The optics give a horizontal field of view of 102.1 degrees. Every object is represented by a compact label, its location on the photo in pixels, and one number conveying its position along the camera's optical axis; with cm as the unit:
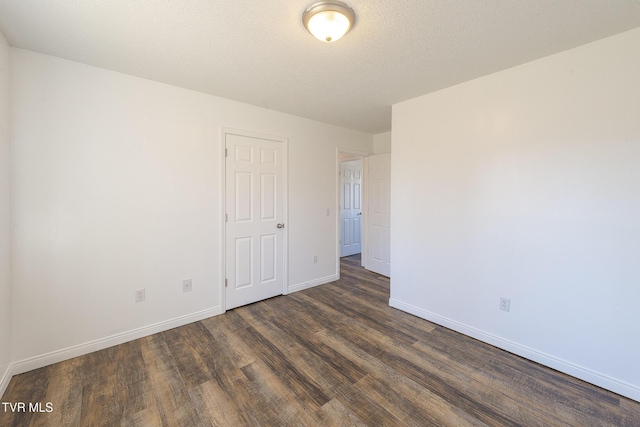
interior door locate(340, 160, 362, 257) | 567
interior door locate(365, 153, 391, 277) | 418
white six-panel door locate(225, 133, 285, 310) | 294
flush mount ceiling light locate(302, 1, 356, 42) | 145
